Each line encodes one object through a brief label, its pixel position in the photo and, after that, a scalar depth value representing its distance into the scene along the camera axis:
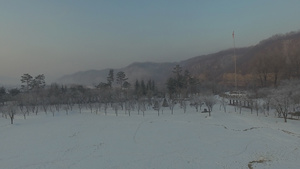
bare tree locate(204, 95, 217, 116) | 49.58
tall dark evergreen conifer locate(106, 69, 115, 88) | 93.19
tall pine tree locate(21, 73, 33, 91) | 85.07
